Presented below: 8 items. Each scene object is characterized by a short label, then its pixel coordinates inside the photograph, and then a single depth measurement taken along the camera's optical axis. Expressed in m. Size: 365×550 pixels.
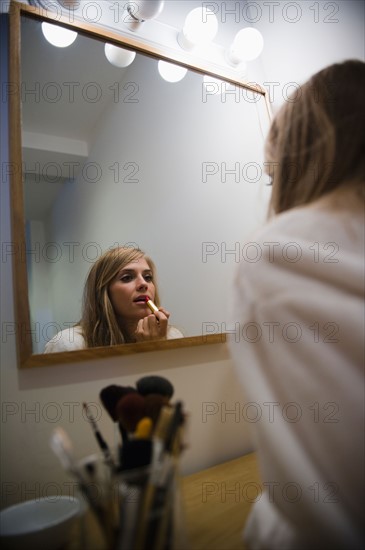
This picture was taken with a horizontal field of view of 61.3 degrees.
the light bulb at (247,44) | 0.94
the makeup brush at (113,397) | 0.49
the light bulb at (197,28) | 0.88
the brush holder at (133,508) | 0.35
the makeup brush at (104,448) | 0.40
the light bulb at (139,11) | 0.80
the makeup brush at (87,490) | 0.35
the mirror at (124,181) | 0.61
